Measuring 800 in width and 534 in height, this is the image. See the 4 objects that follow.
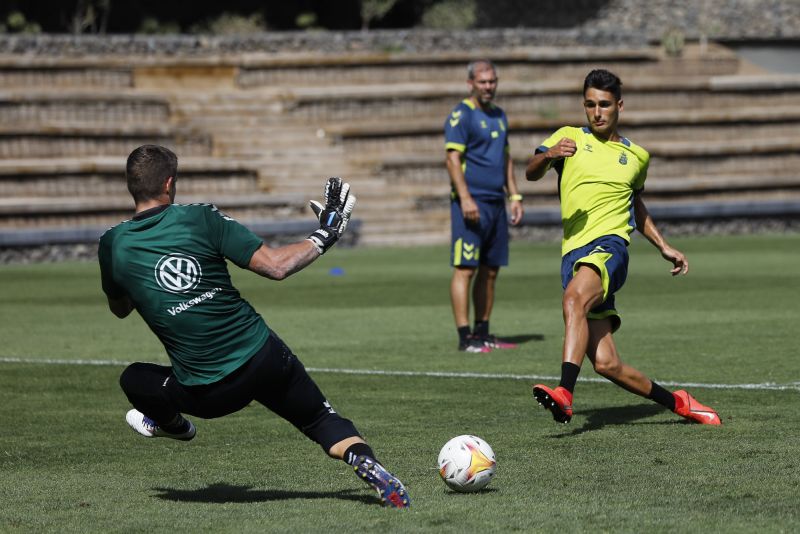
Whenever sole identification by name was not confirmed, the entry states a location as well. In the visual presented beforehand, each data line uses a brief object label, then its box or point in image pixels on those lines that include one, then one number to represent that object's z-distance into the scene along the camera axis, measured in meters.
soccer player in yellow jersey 16.98
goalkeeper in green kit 12.91
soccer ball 13.53
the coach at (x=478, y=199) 25.41
